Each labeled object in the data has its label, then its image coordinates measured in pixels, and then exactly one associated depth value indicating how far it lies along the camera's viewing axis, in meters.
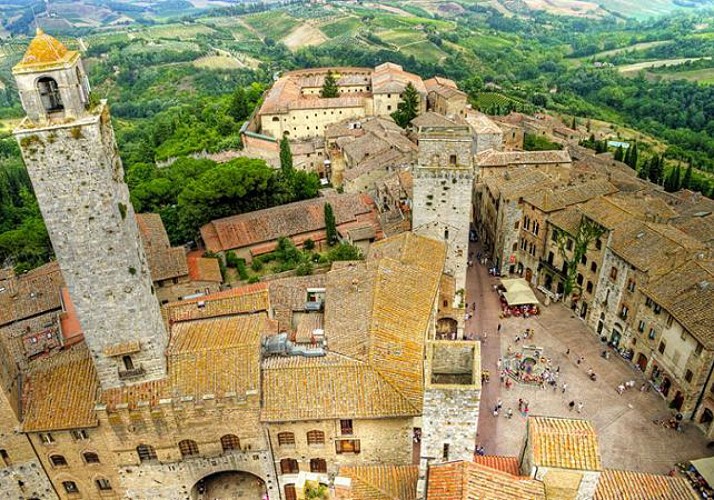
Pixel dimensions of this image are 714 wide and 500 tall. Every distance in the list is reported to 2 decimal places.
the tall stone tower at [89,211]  24.89
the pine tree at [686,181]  79.82
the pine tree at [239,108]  102.50
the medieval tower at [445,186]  44.53
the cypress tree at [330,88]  99.62
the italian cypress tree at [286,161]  70.62
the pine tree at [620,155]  92.50
